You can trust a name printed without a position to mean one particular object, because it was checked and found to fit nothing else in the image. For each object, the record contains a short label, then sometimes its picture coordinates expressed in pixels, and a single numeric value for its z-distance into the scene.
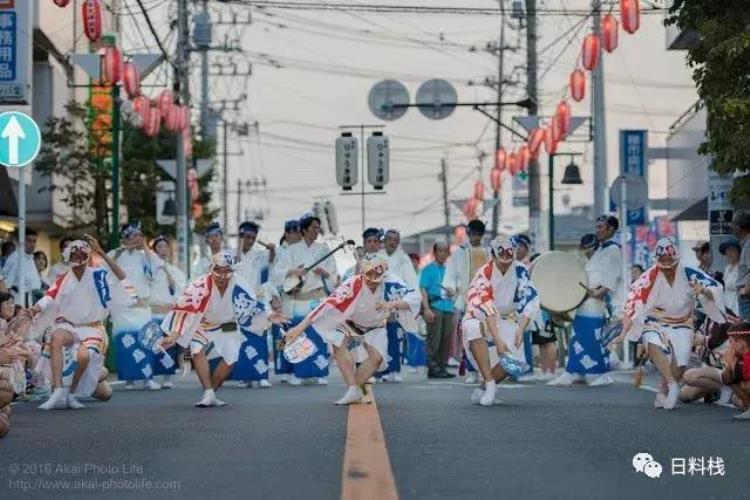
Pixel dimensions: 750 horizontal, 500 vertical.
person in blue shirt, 22.34
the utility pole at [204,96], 54.47
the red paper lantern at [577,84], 30.16
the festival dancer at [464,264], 21.73
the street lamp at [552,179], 37.25
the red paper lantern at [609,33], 26.73
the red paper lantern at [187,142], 37.83
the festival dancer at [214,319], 15.05
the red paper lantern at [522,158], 38.83
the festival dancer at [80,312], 15.25
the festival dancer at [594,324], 19.19
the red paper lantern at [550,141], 33.46
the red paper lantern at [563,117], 31.61
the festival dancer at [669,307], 14.61
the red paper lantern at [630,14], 24.91
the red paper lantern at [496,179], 44.03
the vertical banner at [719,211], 23.22
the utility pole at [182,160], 37.34
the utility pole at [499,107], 50.76
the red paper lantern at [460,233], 49.19
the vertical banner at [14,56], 24.59
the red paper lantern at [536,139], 34.94
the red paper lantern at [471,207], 56.36
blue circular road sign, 18.31
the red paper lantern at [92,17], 24.36
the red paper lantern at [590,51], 28.20
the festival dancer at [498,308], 15.12
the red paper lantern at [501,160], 42.83
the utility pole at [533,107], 38.88
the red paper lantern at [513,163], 40.56
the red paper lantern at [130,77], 28.66
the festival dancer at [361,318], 14.90
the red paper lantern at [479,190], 53.88
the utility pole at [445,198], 83.91
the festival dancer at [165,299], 20.00
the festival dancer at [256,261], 20.88
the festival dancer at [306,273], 20.66
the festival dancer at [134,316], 19.42
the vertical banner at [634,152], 30.39
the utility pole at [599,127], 31.39
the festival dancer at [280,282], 20.89
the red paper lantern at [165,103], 34.25
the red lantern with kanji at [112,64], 28.03
